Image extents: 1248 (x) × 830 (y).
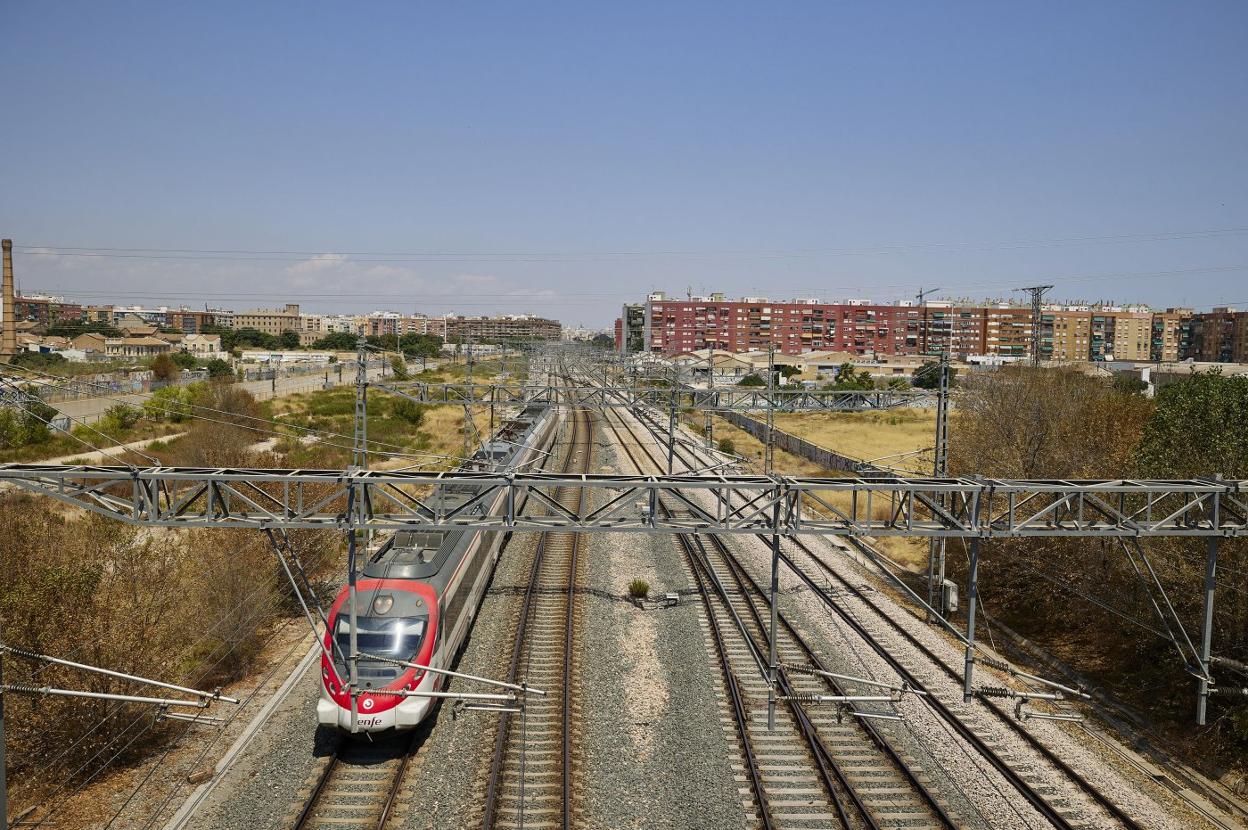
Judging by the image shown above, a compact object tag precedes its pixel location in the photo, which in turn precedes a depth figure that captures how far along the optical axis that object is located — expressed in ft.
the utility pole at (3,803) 23.94
